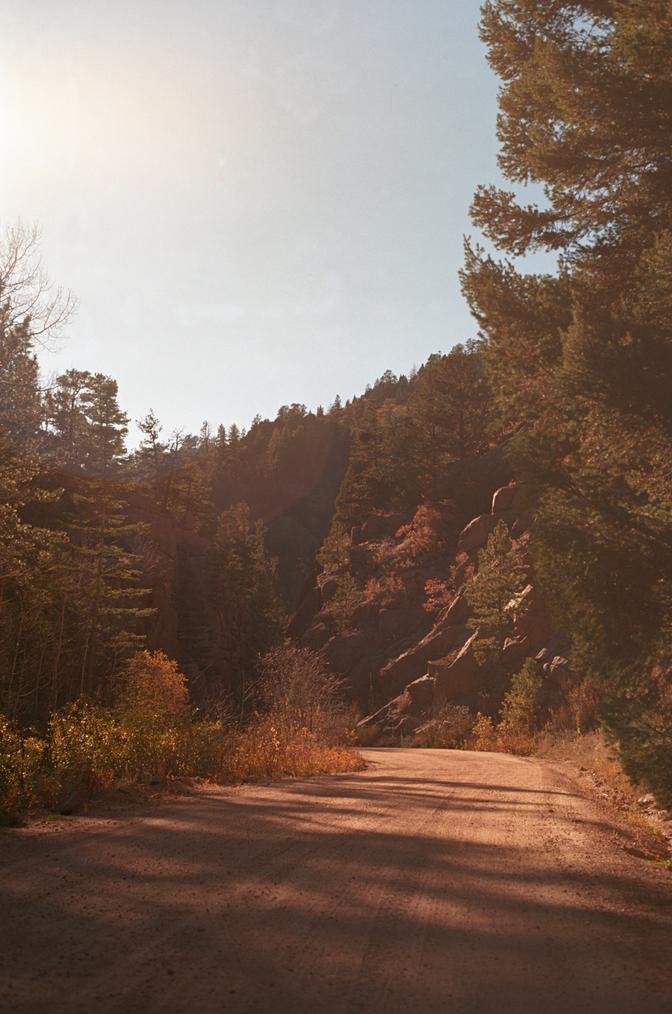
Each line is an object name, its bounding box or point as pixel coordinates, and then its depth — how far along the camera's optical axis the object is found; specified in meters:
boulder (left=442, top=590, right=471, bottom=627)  40.81
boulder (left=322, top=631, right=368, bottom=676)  49.16
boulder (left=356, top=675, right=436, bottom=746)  35.16
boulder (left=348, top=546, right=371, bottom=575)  57.41
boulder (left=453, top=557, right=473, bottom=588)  44.97
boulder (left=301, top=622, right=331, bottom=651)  53.78
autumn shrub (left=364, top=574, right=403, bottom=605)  50.78
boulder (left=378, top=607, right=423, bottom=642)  48.90
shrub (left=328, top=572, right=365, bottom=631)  53.00
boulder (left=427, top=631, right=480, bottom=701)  34.56
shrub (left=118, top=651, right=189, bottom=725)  15.19
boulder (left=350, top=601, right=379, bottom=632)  50.91
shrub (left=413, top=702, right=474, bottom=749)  30.44
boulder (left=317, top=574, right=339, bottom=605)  57.88
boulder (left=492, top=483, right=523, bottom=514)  43.72
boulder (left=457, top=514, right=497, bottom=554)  45.06
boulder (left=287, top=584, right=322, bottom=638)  61.25
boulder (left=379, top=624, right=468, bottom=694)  40.22
